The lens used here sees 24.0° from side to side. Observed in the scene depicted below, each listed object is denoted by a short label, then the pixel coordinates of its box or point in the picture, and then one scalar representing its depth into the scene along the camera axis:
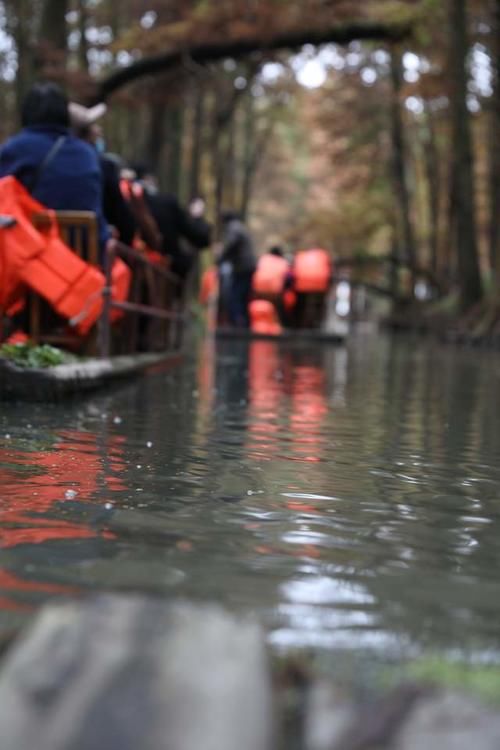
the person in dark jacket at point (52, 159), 8.57
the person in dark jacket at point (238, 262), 21.52
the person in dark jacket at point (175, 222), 12.41
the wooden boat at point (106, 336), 6.89
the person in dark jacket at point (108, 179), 9.37
